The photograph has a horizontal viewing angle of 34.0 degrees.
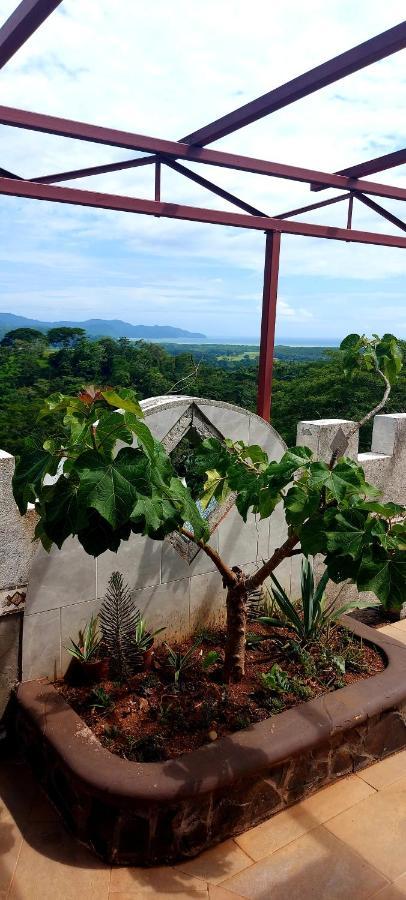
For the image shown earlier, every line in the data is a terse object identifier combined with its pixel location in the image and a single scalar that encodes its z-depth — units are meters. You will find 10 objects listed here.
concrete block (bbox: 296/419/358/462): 3.96
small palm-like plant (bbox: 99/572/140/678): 3.08
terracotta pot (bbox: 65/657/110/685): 3.05
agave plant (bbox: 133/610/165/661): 3.17
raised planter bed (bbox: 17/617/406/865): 2.35
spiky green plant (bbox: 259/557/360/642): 3.45
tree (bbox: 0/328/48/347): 13.46
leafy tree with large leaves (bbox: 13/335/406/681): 2.04
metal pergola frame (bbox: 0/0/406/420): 2.47
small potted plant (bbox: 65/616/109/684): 3.06
